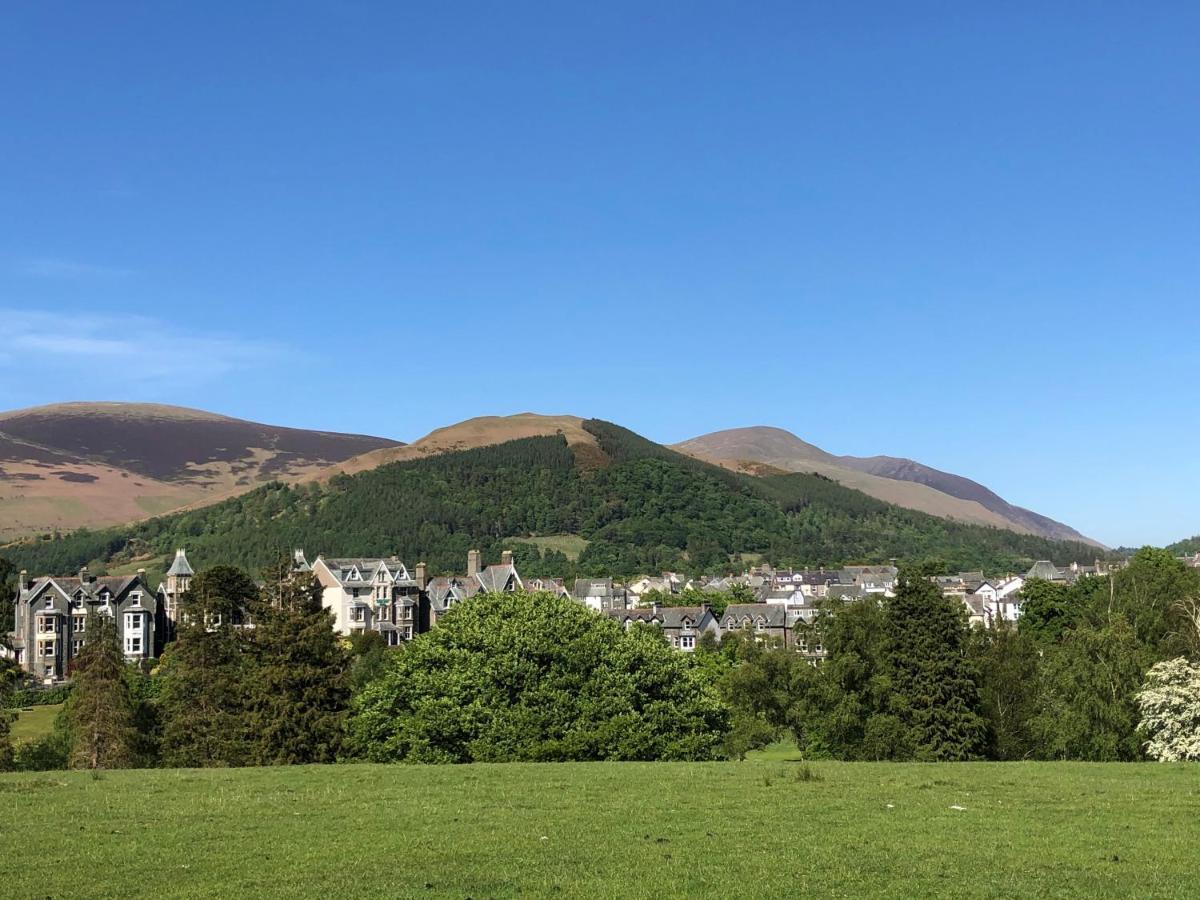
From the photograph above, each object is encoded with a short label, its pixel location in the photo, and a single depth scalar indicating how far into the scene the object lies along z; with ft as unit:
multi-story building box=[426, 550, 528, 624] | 538.47
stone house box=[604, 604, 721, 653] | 525.75
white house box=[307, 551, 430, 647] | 474.49
